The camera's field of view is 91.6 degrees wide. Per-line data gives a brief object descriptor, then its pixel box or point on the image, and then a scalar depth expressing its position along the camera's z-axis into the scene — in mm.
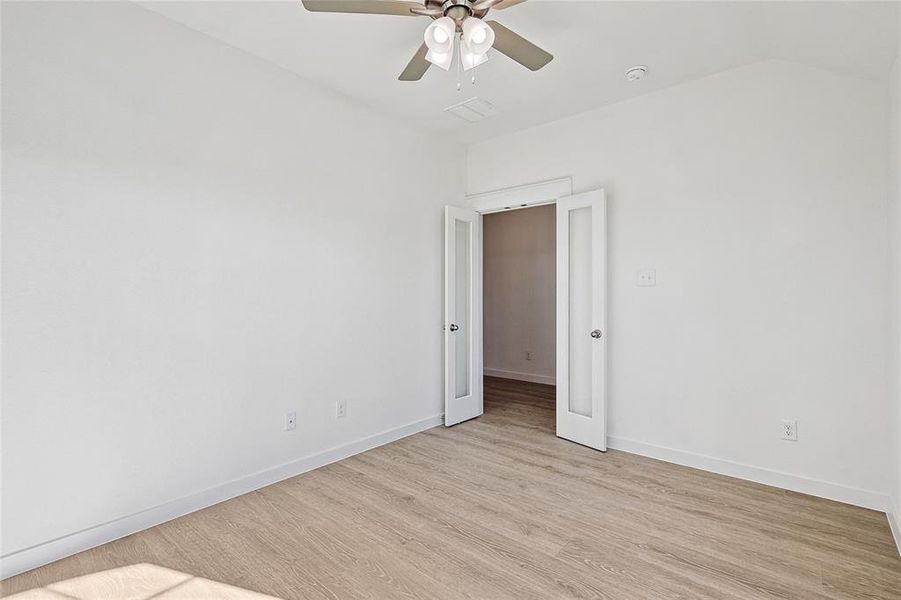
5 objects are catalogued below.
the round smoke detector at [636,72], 2896
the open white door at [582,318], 3453
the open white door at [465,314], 4137
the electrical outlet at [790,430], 2742
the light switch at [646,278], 3312
